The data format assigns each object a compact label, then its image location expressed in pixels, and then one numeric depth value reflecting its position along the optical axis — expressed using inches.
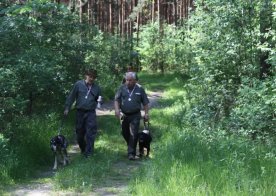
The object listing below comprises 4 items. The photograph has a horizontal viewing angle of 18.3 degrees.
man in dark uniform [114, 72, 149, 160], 786.2
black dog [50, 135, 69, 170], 724.7
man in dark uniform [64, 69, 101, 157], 769.8
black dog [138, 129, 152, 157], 793.5
